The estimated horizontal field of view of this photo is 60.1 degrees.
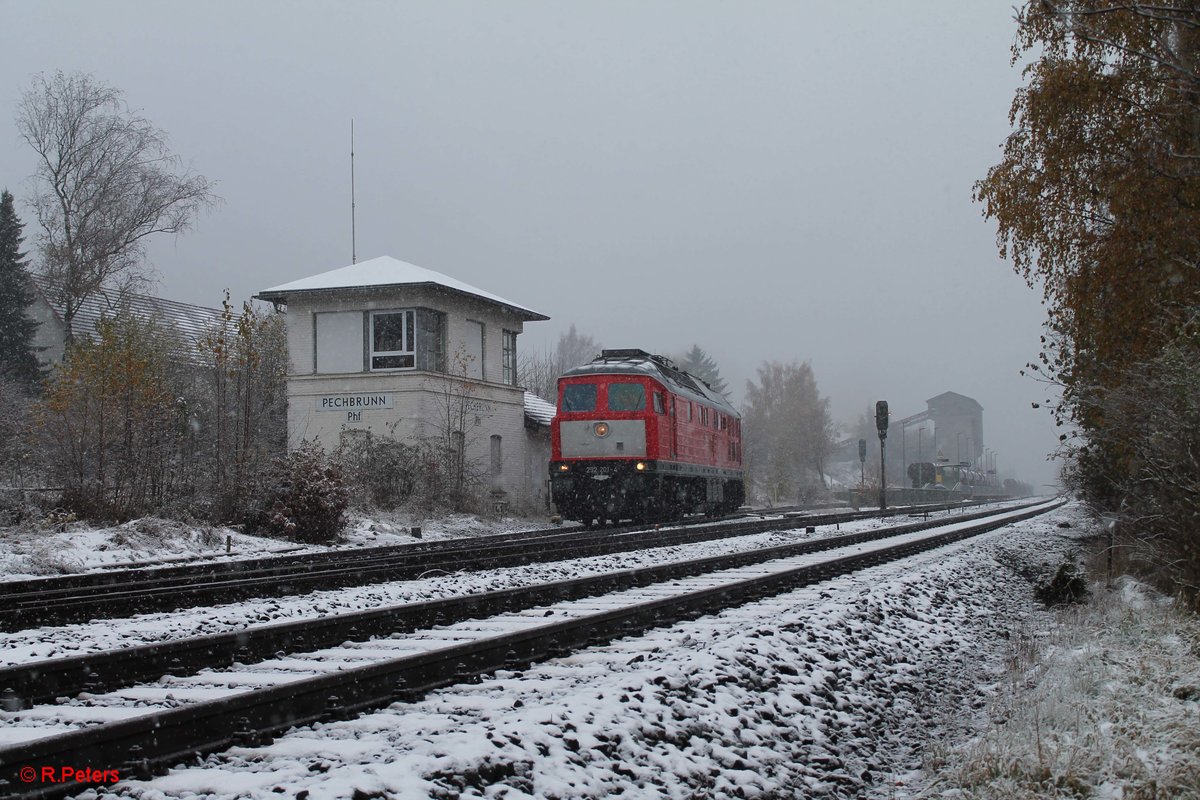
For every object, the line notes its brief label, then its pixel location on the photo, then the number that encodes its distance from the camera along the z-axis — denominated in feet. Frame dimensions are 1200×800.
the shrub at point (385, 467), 85.15
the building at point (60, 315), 130.31
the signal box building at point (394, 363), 95.30
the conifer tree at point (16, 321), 124.26
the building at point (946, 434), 457.27
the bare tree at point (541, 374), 185.98
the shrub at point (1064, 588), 36.68
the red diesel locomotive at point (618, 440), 71.97
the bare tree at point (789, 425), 255.91
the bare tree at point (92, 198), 116.88
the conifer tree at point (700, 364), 309.01
